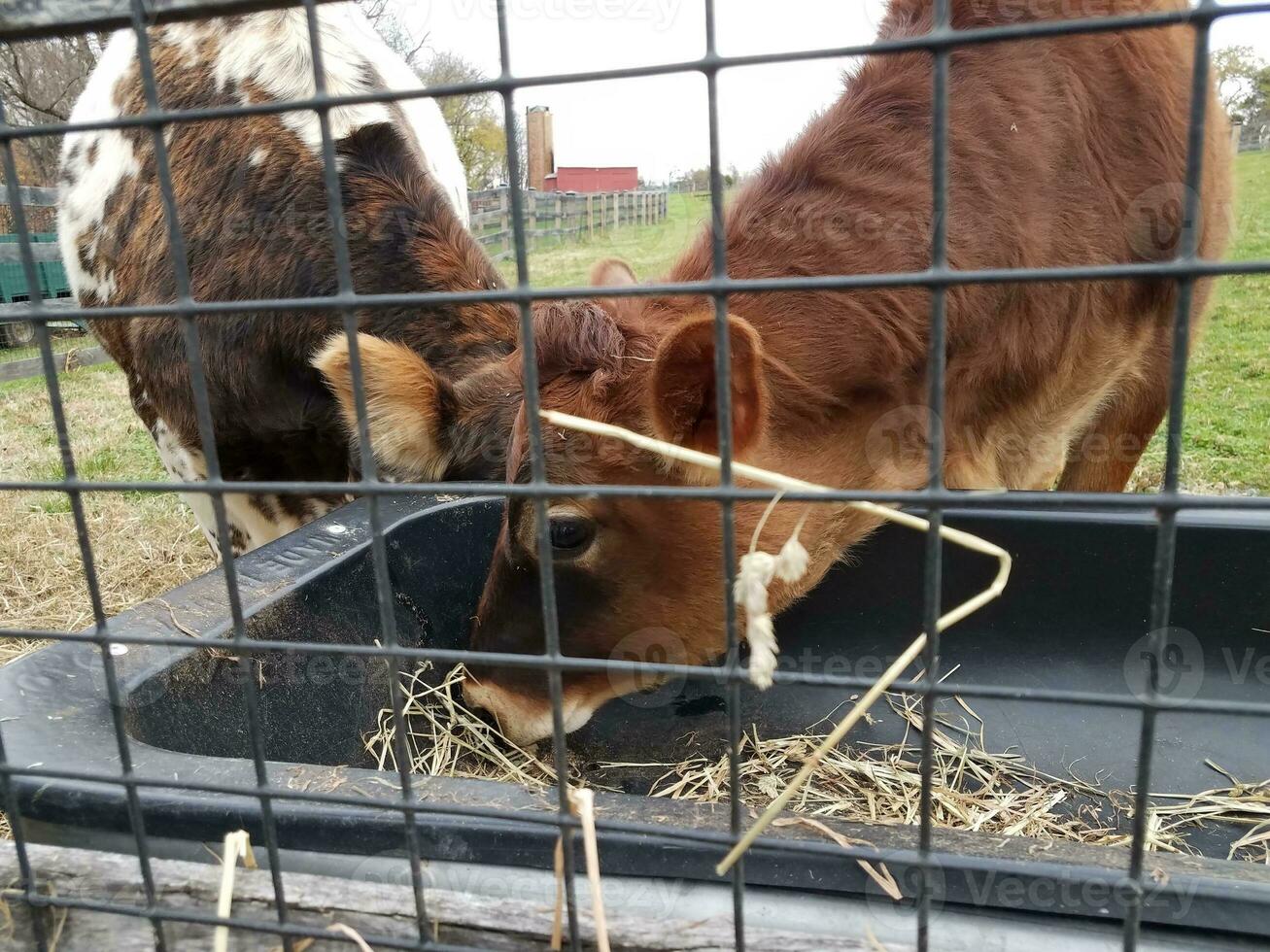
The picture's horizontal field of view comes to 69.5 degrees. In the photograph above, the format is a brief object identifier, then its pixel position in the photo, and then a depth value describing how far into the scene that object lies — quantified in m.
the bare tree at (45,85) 11.84
